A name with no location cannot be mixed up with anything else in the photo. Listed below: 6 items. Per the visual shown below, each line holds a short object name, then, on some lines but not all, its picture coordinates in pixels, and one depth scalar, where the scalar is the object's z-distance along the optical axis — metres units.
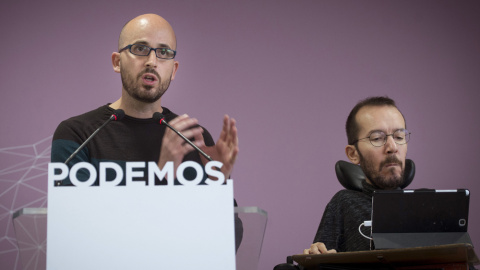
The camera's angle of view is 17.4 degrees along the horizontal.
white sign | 3.15
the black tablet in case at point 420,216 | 3.48
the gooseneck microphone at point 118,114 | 3.40
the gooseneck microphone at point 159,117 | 3.42
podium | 3.16
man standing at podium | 3.72
